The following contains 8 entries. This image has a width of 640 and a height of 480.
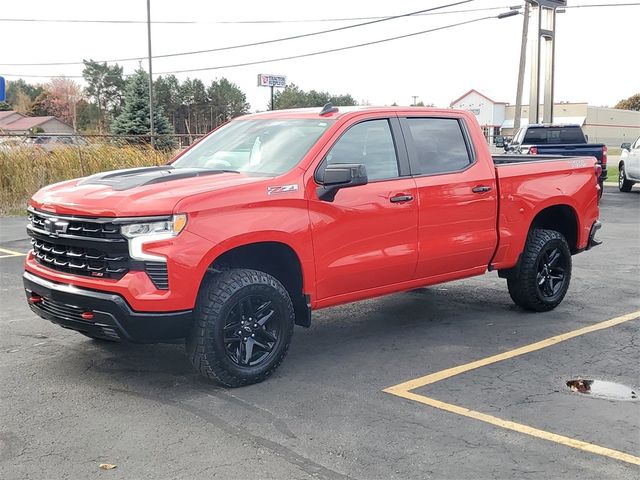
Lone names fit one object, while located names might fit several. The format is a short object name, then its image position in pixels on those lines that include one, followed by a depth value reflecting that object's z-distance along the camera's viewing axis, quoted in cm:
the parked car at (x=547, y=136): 1944
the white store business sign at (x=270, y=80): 4019
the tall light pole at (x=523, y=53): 3092
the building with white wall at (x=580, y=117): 8494
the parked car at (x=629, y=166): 2014
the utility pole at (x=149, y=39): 3419
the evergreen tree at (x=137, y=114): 4359
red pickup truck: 452
